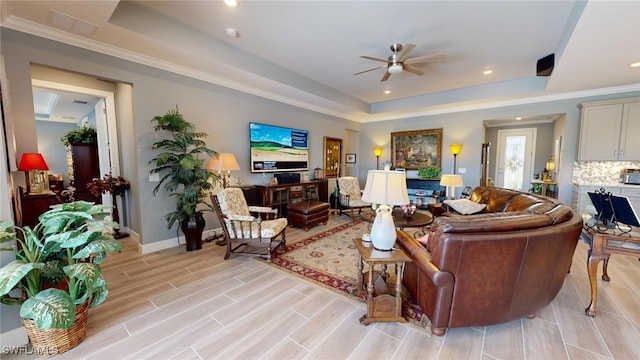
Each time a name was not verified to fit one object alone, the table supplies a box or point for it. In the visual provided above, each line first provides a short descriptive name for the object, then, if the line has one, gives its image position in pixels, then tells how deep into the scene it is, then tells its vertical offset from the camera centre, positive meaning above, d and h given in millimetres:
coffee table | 3285 -841
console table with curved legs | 2027 -756
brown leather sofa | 1702 -768
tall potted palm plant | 3406 -135
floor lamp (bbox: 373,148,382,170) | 7492 +225
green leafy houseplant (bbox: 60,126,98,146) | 4797 +513
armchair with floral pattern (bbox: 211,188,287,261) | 3299 -903
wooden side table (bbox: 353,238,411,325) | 1954 -1168
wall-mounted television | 4902 +298
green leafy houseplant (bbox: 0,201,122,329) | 1497 -702
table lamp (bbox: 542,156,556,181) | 6554 -253
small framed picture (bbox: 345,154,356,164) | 7864 +75
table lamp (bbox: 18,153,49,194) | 2449 -73
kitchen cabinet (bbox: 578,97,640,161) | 4340 +558
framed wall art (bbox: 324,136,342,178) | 6781 +158
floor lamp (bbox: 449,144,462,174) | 6148 +324
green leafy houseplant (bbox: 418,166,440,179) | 6565 -327
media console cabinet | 4789 -697
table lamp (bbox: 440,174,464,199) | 4496 -374
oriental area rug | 2311 -1343
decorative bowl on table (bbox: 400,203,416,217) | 3560 -727
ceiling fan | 3298 +1430
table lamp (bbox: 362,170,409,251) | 2080 -324
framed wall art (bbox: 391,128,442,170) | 6575 +349
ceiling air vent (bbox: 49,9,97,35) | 2354 +1420
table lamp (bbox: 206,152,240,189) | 3746 -16
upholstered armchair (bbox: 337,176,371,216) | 5703 -801
